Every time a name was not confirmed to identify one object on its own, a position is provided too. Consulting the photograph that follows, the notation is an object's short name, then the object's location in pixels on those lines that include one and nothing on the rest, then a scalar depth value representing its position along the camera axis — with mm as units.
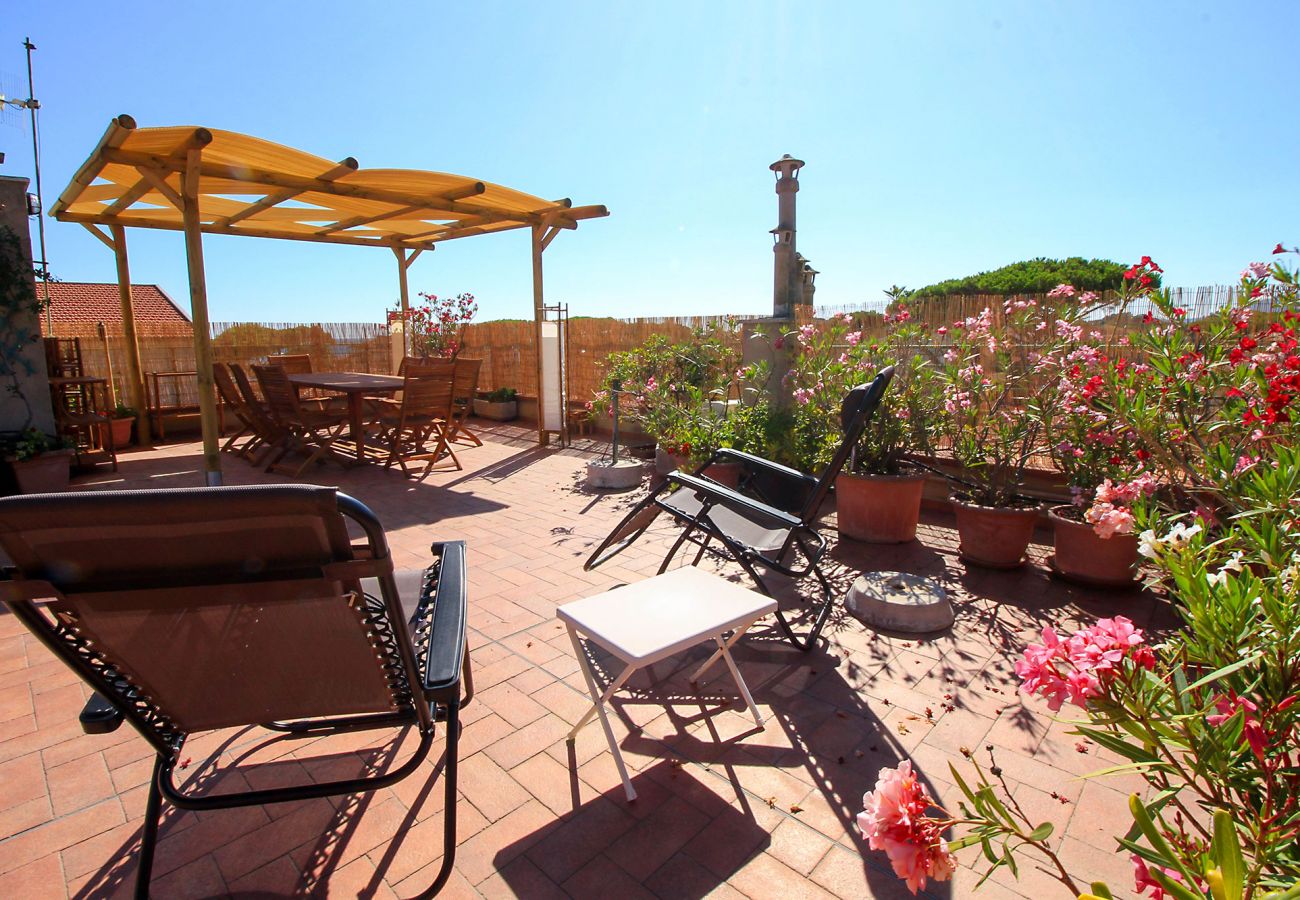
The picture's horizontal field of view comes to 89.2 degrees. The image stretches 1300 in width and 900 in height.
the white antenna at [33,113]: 6016
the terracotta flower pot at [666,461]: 5467
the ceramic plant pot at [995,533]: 3609
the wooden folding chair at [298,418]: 6137
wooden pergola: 5023
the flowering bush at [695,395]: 5113
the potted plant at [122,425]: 7770
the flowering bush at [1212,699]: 799
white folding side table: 1828
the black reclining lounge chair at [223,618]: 1104
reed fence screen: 5527
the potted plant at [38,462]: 5379
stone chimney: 5520
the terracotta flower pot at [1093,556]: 3273
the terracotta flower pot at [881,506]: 4043
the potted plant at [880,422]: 4094
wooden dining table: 6254
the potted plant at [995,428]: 3668
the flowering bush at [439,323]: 10219
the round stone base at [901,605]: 2943
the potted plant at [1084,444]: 3264
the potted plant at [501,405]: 10188
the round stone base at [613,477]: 5766
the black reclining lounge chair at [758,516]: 2697
